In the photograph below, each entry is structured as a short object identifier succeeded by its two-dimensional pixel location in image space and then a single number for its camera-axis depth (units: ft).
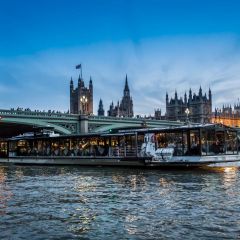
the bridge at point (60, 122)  129.31
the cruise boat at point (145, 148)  74.88
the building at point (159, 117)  370.29
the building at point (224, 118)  359.88
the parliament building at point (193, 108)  361.01
